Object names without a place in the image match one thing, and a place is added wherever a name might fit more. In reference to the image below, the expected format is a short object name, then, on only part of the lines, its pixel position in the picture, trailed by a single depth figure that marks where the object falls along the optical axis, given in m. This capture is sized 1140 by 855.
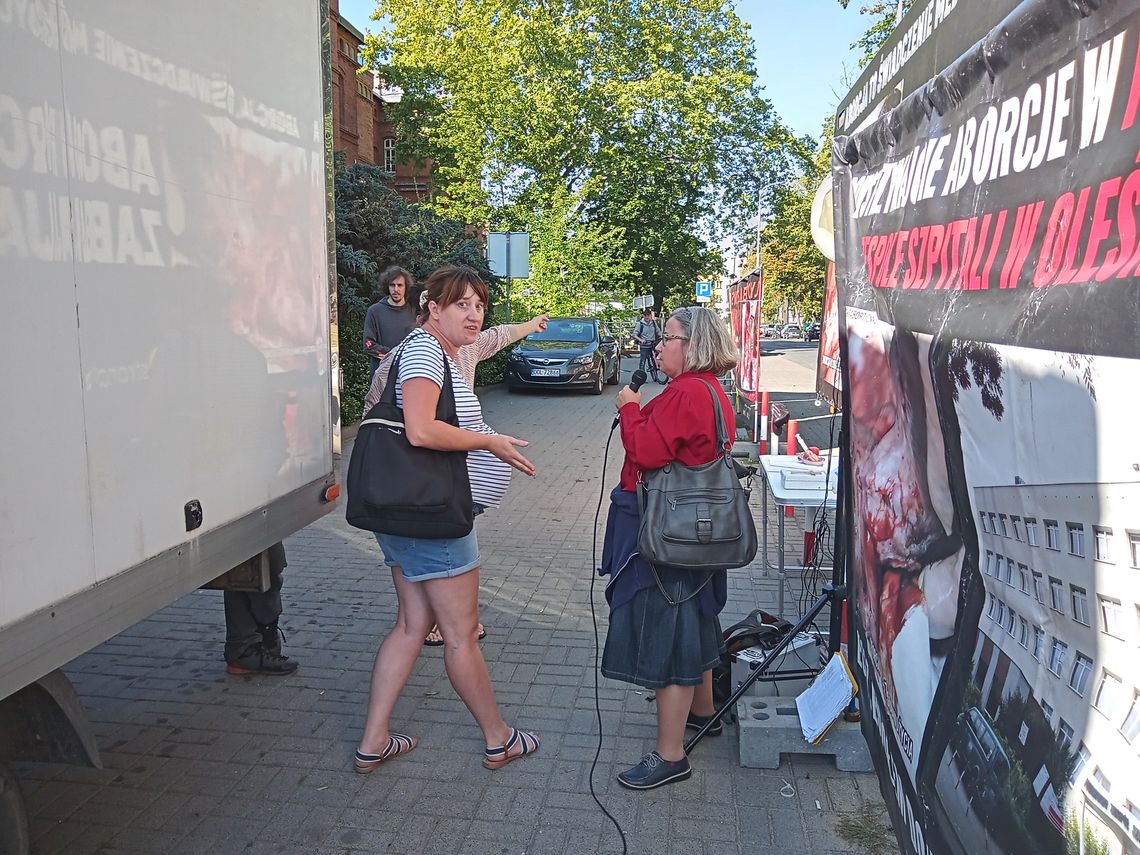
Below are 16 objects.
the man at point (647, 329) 27.37
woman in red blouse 3.30
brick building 35.22
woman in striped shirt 3.24
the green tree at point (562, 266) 24.00
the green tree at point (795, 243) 32.21
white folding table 4.66
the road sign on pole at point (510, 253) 15.34
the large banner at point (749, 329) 11.46
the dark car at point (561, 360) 19.20
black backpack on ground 4.15
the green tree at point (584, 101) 31.75
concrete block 3.58
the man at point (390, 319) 8.42
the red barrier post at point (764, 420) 10.47
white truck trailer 2.04
